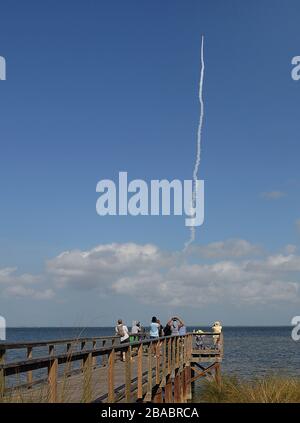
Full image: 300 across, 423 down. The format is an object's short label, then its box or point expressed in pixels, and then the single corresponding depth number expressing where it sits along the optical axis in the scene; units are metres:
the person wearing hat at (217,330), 30.49
